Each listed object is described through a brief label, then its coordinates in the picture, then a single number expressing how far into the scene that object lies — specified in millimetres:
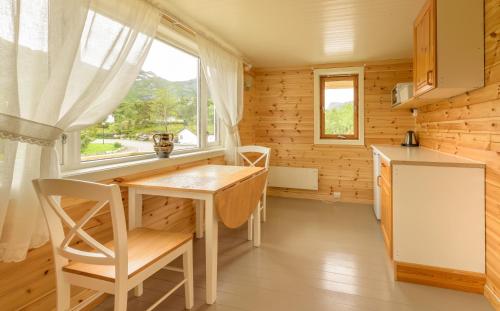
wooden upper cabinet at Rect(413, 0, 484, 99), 1944
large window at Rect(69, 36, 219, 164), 2123
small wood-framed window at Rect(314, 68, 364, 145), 4367
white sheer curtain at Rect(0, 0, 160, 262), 1224
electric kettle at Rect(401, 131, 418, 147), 3738
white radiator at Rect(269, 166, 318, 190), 4516
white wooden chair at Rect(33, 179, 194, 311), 1168
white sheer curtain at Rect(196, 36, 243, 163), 3076
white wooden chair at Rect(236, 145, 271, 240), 3424
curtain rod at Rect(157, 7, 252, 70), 2383
